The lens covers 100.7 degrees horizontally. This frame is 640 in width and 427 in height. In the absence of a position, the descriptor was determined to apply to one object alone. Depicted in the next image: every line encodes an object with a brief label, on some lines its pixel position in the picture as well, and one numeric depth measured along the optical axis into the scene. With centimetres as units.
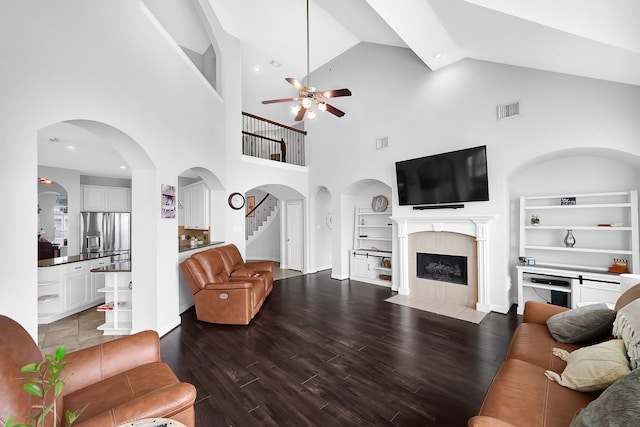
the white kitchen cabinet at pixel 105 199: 736
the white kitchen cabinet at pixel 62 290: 387
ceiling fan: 376
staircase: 915
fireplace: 434
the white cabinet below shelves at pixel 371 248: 609
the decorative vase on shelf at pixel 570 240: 392
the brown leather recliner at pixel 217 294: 371
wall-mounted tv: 430
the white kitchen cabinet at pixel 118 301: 353
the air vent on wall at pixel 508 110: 403
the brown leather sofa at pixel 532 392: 133
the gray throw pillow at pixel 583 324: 196
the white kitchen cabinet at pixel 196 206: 663
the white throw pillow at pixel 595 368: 143
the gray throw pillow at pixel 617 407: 100
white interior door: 748
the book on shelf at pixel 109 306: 352
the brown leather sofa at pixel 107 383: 110
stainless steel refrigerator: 712
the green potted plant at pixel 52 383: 75
